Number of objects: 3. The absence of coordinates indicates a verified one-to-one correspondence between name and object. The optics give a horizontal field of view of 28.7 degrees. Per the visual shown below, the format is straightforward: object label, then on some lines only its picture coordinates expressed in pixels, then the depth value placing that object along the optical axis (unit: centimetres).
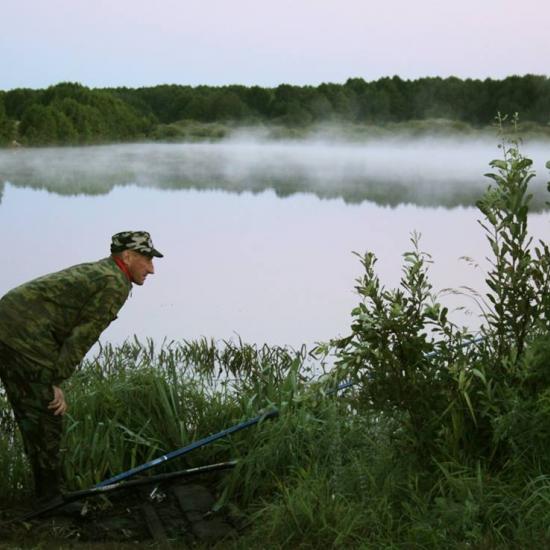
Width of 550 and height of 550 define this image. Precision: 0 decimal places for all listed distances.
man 530
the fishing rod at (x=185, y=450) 551
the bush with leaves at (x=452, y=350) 495
